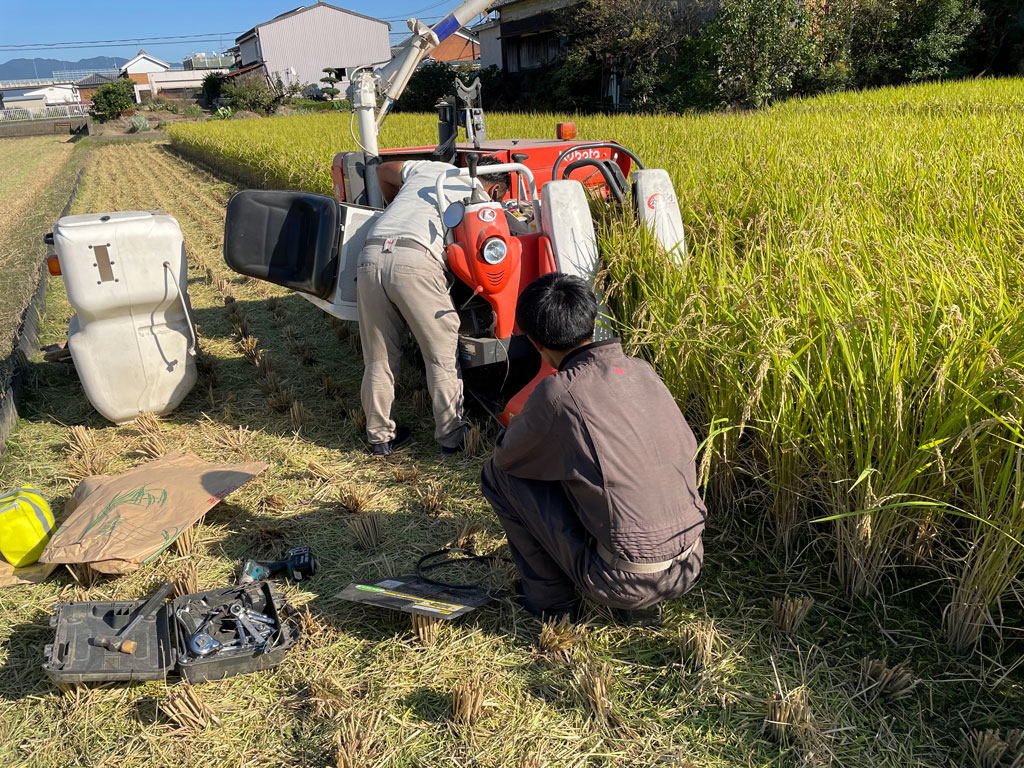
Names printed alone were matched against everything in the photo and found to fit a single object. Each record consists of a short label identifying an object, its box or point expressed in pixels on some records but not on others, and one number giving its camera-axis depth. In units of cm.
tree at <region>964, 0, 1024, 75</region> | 1766
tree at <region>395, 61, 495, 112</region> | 2848
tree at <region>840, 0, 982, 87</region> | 1742
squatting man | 205
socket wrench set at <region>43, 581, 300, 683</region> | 227
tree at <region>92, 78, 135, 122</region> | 3444
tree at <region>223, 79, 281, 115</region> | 3509
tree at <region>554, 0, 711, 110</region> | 1992
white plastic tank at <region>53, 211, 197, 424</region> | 380
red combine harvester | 336
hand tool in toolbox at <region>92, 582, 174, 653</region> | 231
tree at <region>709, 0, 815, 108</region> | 1584
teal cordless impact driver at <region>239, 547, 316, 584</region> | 279
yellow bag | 288
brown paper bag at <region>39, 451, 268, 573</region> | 277
